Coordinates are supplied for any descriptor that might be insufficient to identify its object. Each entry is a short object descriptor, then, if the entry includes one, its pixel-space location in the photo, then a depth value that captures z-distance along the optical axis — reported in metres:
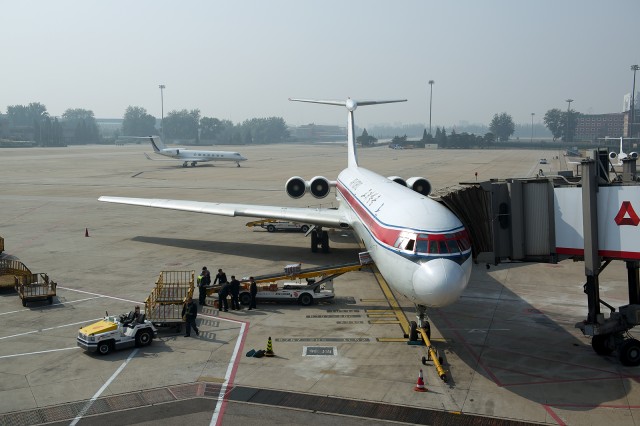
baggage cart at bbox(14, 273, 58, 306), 21.94
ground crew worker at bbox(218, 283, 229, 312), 21.38
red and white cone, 14.53
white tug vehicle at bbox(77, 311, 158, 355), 17.09
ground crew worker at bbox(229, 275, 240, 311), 21.42
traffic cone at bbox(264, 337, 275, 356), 16.89
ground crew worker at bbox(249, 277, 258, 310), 21.62
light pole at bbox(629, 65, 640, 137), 130.99
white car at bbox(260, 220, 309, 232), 37.50
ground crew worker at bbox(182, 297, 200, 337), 18.70
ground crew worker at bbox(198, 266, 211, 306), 22.17
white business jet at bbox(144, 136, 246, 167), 96.88
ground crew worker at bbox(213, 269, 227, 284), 22.72
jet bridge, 15.98
